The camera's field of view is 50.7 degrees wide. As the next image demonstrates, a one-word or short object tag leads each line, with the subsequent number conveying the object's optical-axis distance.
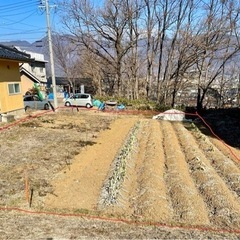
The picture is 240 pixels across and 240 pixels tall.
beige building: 12.95
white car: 22.08
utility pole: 16.78
